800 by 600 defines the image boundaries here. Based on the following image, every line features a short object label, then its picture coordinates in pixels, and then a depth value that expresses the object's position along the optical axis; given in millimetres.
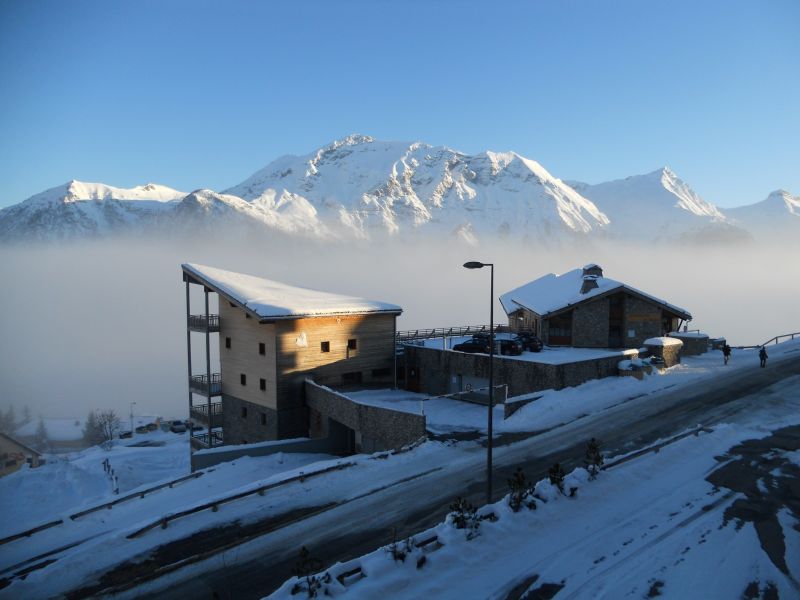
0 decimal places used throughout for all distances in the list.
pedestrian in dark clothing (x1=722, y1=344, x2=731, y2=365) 41041
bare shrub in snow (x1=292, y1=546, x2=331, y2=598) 10973
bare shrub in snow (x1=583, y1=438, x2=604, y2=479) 17359
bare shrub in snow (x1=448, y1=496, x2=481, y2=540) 13703
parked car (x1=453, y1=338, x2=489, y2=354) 39500
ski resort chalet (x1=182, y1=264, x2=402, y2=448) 36781
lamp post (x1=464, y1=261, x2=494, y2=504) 16172
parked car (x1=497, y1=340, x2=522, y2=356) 37719
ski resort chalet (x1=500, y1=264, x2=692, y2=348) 44406
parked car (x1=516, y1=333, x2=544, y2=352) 40062
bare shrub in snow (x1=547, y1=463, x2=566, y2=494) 16203
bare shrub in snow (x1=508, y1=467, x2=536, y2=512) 15000
